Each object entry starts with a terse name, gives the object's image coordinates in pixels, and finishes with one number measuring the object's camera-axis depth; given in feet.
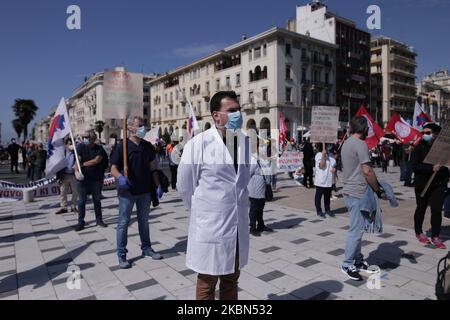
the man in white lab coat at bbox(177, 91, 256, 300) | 8.27
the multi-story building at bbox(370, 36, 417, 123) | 212.23
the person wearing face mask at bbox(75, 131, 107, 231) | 22.03
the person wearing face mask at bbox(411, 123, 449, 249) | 16.75
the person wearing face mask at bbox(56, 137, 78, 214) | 26.72
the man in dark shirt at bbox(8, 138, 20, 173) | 65.86
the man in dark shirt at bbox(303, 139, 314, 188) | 41.77
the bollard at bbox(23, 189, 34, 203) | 33.04
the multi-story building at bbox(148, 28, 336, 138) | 142.61
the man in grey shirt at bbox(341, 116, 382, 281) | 12.73
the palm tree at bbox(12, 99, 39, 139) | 239.71
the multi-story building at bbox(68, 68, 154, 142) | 289.12
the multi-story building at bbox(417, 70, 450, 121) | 286.25
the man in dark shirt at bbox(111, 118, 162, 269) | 15.01
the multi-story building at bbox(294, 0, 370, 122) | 164.55
